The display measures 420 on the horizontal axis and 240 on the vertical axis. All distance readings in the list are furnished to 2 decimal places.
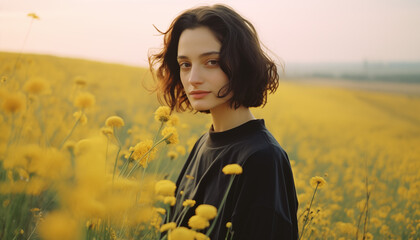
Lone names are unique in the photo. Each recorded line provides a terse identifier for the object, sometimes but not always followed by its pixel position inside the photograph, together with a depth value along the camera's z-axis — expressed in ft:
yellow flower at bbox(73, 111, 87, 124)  4.87
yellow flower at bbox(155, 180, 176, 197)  3.15
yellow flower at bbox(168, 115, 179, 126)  4.99
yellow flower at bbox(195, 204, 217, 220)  2.90
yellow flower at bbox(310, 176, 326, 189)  5.01
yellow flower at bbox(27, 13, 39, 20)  7.36
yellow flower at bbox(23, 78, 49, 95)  3.81
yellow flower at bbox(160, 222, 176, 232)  2.80
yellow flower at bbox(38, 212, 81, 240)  1.91
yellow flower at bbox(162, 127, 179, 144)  4.41
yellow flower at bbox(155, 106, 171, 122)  4.81
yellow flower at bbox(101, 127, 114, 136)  4.34
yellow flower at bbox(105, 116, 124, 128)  4.32
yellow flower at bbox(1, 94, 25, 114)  3.22
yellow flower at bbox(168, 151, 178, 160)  6.93
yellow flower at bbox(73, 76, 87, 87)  5.12
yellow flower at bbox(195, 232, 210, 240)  2.89
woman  4.04
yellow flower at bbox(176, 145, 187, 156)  8.75
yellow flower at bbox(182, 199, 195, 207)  3.32
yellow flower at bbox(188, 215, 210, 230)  2.86
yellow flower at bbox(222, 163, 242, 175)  3.31
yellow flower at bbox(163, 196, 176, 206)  3.16
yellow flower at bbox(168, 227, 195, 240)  2.75
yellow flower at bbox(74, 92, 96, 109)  4.09
